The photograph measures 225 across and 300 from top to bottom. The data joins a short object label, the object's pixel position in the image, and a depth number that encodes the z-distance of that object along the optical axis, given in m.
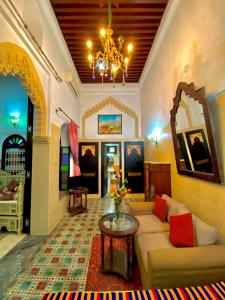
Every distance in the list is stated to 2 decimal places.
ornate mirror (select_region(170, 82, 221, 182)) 2.04
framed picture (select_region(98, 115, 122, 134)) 6.79
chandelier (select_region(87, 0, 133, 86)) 2.47
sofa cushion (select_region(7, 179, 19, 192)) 3.84
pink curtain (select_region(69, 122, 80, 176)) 5.29
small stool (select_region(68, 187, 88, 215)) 4.66
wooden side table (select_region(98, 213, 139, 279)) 2.12
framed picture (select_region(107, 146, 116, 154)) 6.53
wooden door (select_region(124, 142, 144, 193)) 6.36
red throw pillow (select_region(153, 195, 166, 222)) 2.91
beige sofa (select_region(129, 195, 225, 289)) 1.54
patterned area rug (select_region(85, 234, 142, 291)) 1.99
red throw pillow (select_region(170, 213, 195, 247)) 2.01
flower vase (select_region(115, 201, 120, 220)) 2.53
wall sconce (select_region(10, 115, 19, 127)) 4.71
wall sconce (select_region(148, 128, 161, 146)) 4.43
